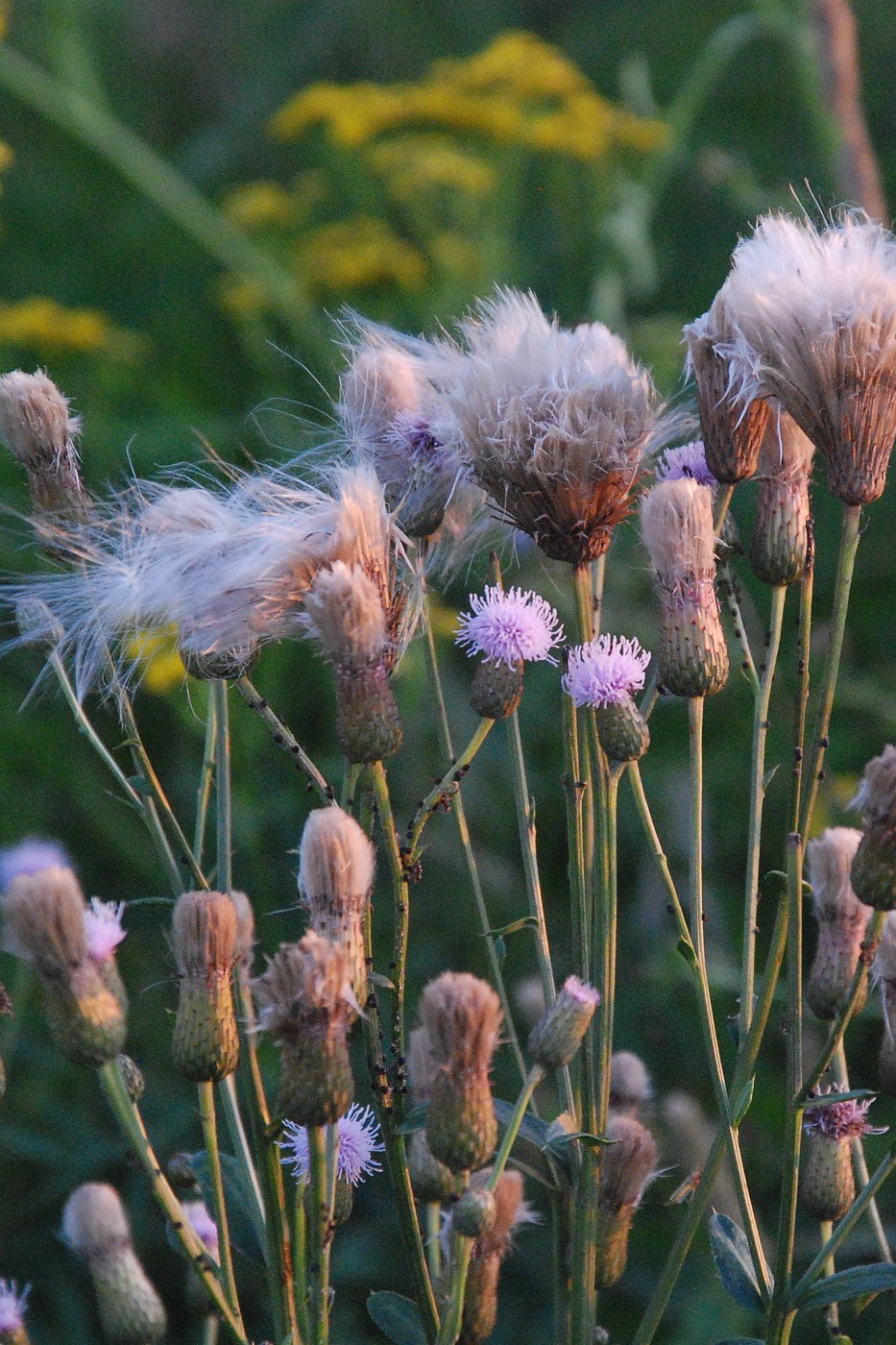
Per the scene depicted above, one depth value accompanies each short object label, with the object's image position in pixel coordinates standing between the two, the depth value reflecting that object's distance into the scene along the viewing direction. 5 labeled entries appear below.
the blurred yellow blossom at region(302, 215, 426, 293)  7.45
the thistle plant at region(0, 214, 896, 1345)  2.11
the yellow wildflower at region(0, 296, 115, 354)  7.32
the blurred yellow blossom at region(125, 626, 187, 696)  2.60
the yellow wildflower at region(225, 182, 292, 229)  8.03
